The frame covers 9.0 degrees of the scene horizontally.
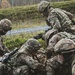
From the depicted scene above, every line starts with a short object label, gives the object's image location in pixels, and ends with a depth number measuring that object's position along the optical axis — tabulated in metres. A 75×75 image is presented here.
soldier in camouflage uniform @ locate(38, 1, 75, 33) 13.62
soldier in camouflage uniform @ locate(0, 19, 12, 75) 13.32
